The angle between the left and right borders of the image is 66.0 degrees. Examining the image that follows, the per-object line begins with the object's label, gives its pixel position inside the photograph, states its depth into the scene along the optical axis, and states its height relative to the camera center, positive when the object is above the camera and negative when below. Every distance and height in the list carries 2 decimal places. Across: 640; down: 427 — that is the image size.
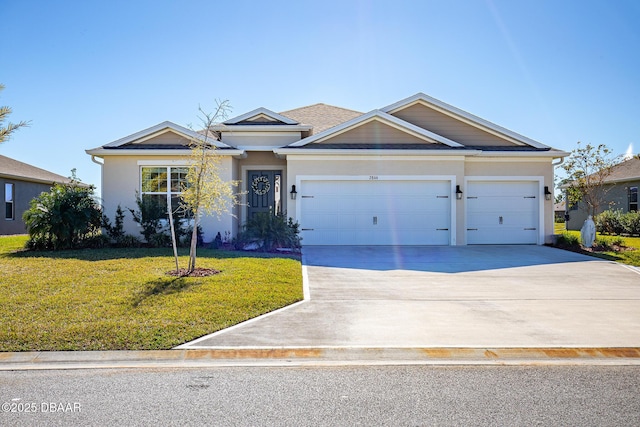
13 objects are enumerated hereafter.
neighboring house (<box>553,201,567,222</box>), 42.31 +0.02
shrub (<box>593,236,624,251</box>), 15.20 -1.05
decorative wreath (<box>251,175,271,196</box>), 17.34 +0.93
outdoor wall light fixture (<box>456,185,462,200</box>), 15.81 +0.59
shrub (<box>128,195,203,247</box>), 14.57 -0.40
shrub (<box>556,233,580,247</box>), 15.77 -0.94
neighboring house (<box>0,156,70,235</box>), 22.64 +1.13
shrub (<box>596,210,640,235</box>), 22.89 -0.54
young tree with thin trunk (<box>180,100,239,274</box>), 10.02 +0.53
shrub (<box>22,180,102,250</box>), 13.59 -0.21
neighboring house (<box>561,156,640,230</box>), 25.47 +1.29
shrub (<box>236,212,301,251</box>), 14.28 -0.60
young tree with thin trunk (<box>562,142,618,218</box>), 16.58 +1.31
